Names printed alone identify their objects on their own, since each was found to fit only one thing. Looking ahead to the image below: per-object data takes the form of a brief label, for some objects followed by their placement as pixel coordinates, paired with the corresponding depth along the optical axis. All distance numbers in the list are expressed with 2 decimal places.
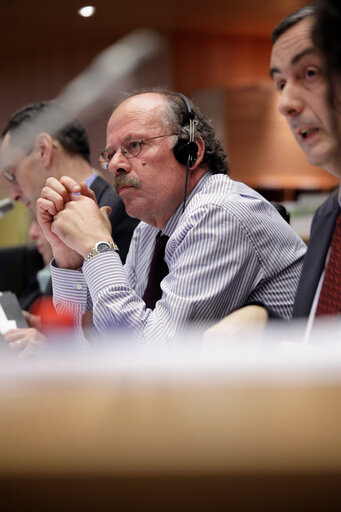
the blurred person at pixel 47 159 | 3.07
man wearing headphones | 2.99
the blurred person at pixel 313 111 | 2.53
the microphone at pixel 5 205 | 3.22
